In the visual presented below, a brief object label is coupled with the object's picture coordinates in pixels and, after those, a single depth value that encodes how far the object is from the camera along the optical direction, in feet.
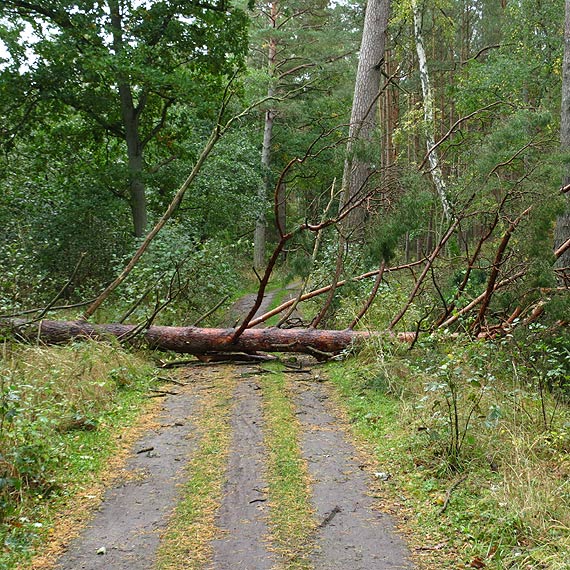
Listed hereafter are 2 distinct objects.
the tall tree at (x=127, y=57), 44.96
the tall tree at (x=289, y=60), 86.43
